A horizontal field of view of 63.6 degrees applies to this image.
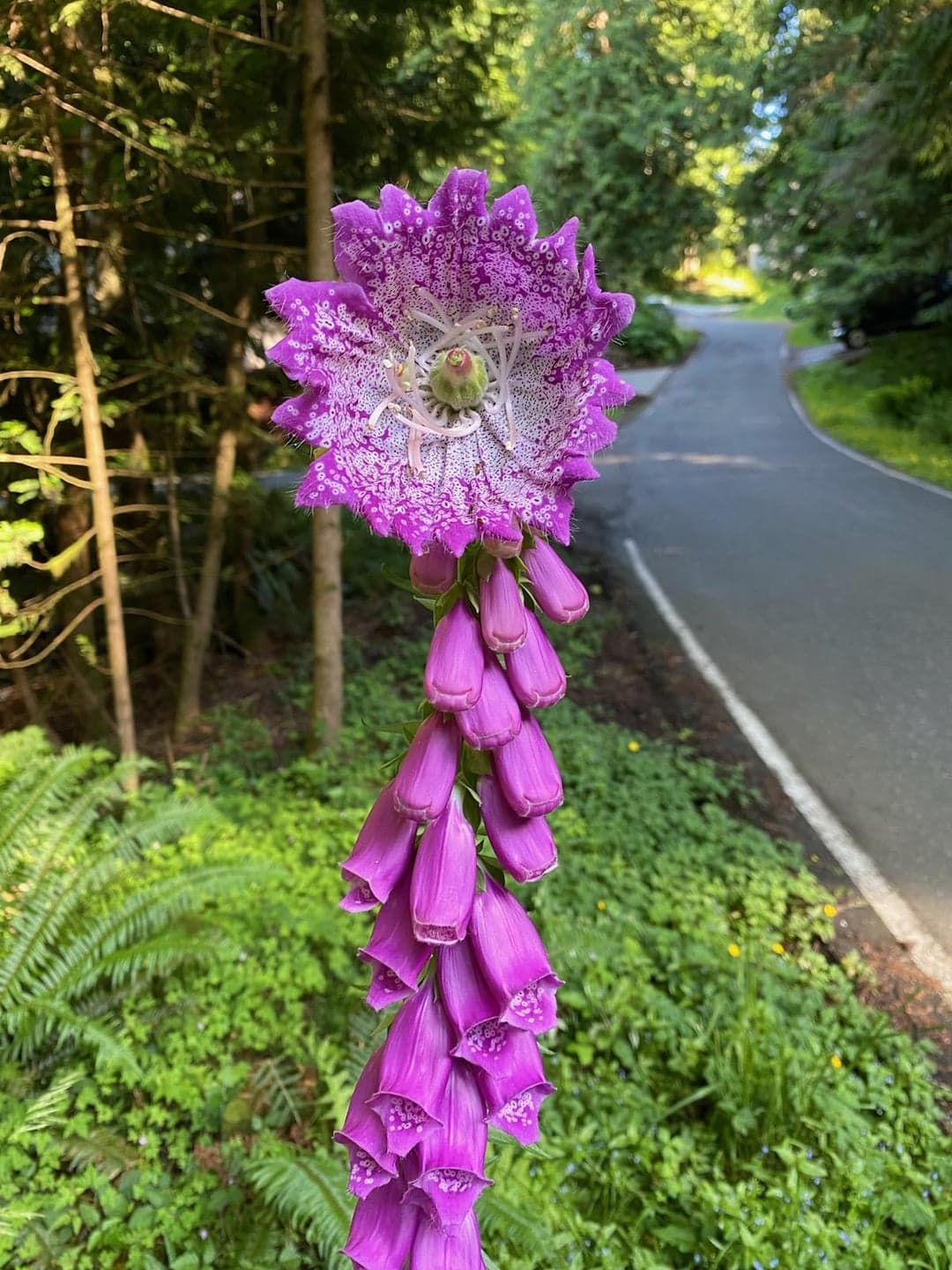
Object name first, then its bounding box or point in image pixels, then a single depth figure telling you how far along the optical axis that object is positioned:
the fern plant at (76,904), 2.86
